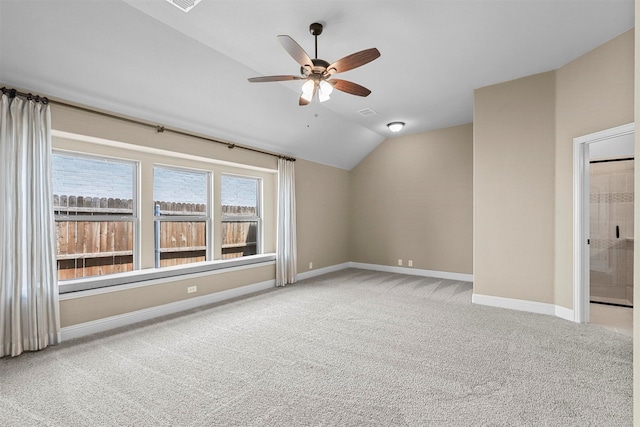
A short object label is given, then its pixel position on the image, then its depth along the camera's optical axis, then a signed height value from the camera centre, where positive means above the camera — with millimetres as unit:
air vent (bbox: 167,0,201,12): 2455 +1750
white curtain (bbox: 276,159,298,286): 5574 -233
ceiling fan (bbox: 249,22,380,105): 2434 +1307
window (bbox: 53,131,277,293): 3465 +22
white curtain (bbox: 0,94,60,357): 2727 -156
